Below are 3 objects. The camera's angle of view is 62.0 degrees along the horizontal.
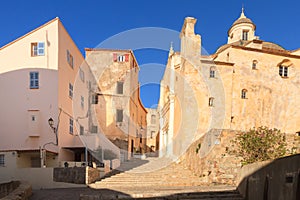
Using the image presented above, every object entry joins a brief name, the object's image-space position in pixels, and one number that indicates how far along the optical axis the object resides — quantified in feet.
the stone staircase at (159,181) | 22.93
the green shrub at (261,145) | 27.84
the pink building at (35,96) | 49.70
